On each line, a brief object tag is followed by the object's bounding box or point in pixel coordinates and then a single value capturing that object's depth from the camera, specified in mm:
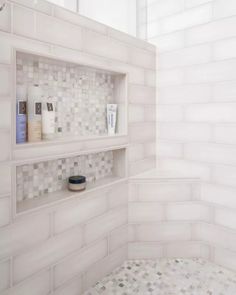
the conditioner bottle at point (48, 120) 1104
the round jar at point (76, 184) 1227
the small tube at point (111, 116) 1456
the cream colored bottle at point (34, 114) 1047
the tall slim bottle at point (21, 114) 996
